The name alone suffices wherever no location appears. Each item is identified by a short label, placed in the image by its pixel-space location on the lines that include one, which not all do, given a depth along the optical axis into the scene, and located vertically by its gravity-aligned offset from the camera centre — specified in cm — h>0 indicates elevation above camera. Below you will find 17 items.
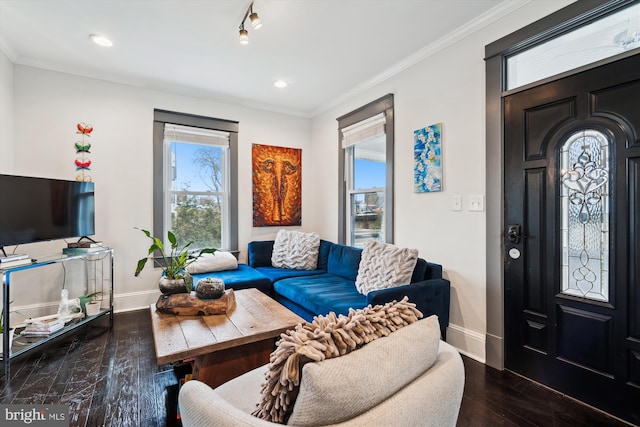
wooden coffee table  151 -66
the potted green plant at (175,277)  206 -45
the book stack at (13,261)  210 -35
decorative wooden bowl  195 -60
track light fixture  212 +139
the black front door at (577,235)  166 -13
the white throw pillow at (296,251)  368 -47
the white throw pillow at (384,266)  237 -44
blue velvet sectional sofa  231 -68
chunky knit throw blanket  70 -33
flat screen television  236 +3
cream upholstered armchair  67 -44
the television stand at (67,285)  207 -73
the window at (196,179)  360 +44
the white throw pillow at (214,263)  333 -57
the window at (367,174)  322 +48
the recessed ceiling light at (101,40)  259 +152
